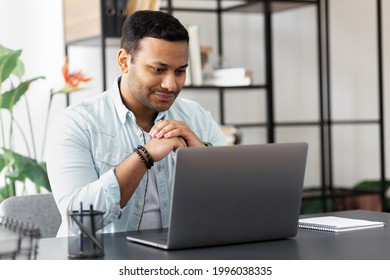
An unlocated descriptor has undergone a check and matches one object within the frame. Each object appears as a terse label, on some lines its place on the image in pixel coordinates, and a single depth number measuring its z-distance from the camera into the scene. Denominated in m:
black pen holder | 2.53
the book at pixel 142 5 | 5.87
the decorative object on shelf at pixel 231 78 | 6.55
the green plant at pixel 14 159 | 5.21
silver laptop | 2.64
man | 3.34
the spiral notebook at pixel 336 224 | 3.21
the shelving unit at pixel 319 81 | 6.84
